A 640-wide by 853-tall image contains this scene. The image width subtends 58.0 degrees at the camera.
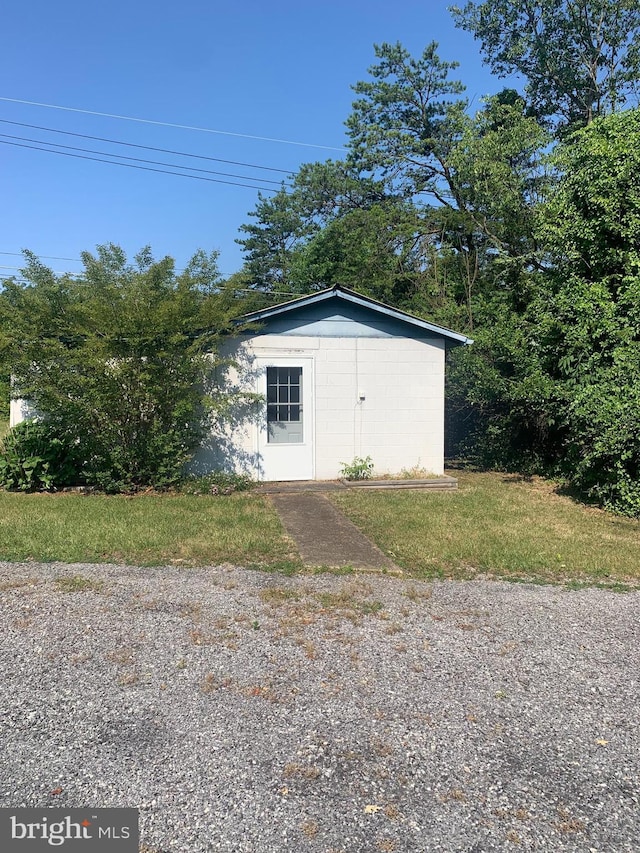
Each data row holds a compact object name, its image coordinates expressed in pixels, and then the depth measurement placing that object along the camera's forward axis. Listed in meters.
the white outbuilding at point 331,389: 9.88
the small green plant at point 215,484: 9.15
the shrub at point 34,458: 9.07
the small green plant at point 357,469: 10.20
